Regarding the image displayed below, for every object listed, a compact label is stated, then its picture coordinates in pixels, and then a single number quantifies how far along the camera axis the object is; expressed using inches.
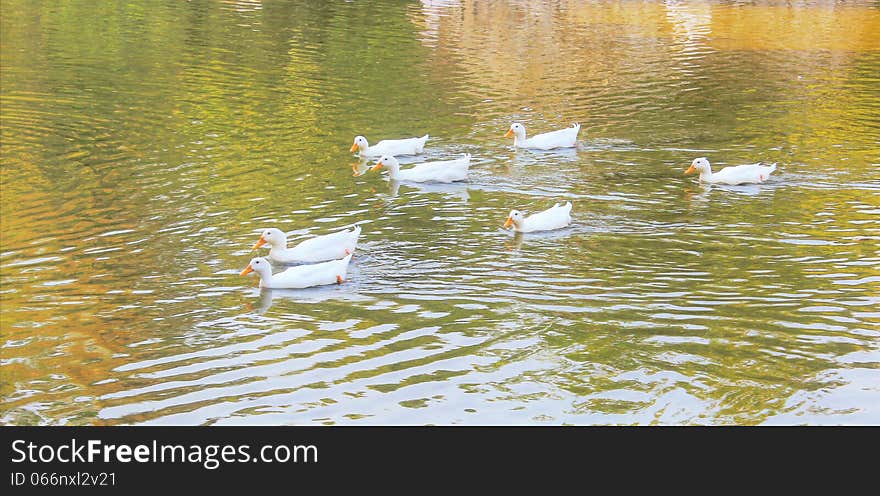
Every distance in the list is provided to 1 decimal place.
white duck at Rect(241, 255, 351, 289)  630.5
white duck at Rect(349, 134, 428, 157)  964.6
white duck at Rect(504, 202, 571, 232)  745.0
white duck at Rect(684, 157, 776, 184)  885.8
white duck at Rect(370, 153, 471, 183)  882.8
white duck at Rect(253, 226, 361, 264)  679.7
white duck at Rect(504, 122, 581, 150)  995.9
